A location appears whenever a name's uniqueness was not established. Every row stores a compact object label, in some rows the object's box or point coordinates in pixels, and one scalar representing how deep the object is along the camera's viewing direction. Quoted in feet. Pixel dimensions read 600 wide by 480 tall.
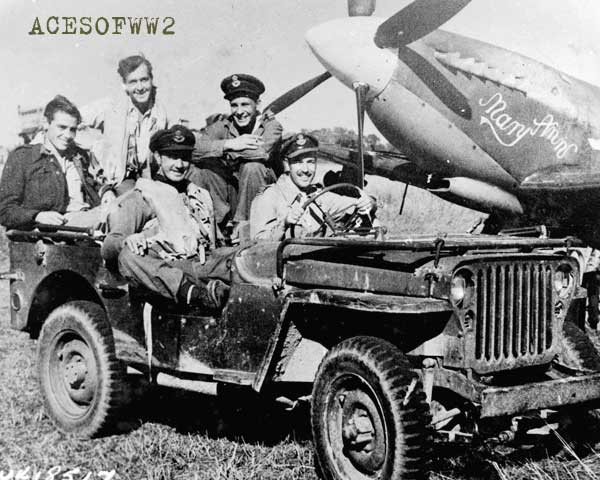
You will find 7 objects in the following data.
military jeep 11.30
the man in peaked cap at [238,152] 19.27
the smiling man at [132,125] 22.24
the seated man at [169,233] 14.32
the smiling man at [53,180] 19.52
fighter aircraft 24.68
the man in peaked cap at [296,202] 15.79
